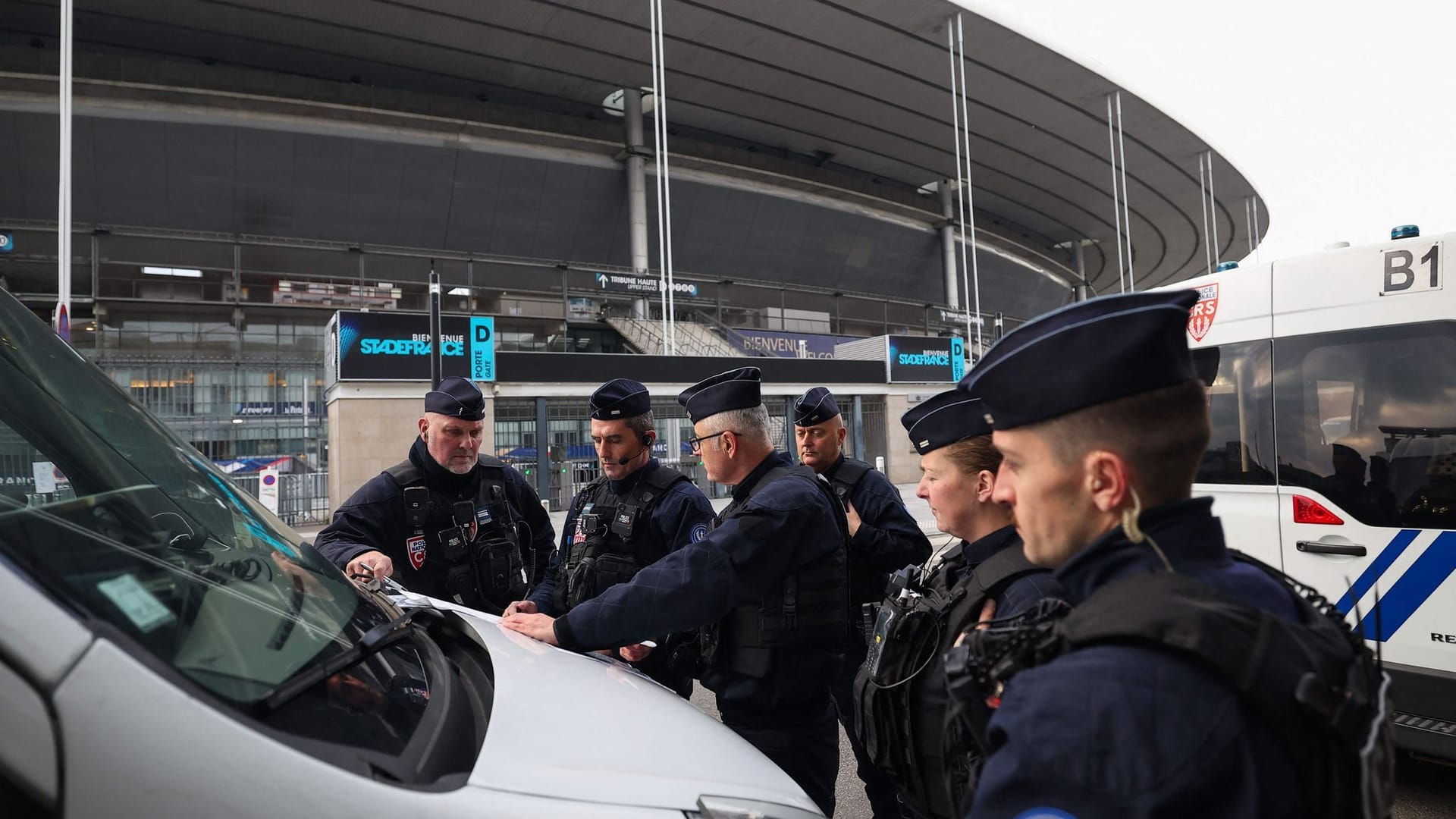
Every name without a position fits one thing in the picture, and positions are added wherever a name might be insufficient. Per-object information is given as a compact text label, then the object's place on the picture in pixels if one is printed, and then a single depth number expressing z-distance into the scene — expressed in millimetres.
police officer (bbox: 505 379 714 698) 3029
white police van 3229
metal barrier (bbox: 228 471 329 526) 13797
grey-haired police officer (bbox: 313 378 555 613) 3342
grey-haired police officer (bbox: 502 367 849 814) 2072
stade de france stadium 16641
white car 871
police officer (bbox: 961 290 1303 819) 785
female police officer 1579
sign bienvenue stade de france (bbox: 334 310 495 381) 13672
